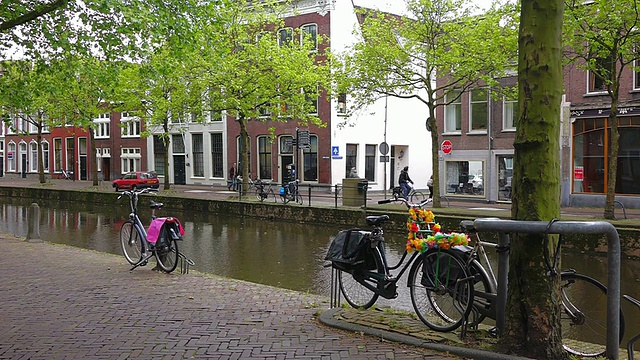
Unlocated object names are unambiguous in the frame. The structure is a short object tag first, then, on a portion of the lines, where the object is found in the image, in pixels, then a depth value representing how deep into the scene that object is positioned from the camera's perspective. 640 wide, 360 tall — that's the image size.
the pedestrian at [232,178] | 36.62
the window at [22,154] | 64.06
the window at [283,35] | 38.14
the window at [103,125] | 53.69
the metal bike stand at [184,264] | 9.54
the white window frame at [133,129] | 50.89
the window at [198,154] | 45.69
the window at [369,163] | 38.41
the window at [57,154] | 59.00
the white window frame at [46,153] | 60.72
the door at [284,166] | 38.62
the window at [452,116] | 29.27
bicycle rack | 4.29
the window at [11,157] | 65.66
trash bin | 22.14
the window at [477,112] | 28.00
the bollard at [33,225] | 14.59
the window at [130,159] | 51.47
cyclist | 28.19
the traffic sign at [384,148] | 29.99
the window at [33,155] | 62.81
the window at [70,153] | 57.72
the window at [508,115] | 27.00
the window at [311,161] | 37.09
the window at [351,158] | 37.44
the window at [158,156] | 49.34
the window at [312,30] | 36.82
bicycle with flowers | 5.34
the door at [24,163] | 63.75
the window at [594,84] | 23.28
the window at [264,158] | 40.03
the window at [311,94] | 28.53
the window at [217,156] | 43.97
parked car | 40.16
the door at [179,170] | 47.28
